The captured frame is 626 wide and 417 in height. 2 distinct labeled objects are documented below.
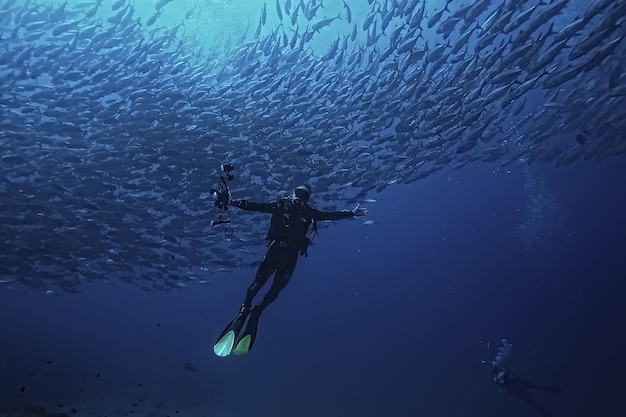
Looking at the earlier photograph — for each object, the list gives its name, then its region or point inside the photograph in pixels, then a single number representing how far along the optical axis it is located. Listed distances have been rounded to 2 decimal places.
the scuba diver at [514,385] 15.49
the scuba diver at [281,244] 6.91
